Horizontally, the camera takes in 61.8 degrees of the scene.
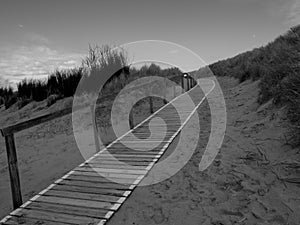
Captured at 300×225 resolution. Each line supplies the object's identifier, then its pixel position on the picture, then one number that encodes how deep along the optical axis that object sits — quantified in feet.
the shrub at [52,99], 42.55
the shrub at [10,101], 56.75
